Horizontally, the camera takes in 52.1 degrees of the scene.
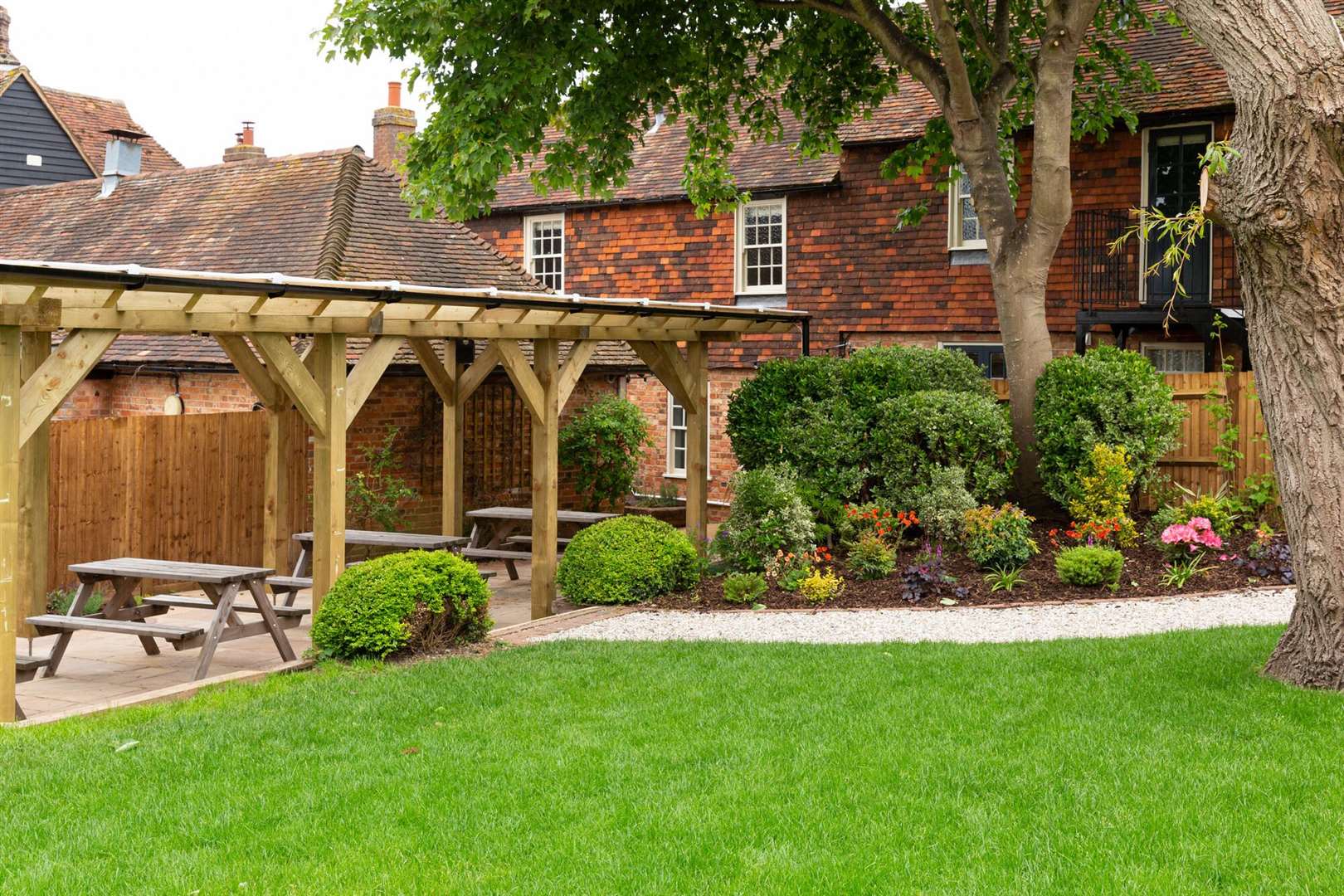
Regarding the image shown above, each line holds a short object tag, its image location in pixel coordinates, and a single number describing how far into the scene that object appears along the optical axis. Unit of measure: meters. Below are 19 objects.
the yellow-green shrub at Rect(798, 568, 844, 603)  12.20
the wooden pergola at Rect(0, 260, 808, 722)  8.12
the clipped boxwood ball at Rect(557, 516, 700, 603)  12.38
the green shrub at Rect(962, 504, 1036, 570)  12.88
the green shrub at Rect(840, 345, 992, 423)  14.57
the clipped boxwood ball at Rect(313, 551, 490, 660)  9.55
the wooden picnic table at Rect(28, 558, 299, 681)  9.37
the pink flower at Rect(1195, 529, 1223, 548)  12.71
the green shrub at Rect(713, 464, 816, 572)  12.96
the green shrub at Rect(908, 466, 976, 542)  13.33
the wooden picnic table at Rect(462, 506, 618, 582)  14.65
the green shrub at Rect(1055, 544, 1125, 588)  12.12
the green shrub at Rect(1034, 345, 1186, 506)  13.69
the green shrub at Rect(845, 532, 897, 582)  12.85
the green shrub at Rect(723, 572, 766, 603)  12.23
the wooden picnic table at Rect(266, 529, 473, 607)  12.41
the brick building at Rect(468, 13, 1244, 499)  18.59
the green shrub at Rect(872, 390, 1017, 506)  13.85
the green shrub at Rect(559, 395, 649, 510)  19.05
